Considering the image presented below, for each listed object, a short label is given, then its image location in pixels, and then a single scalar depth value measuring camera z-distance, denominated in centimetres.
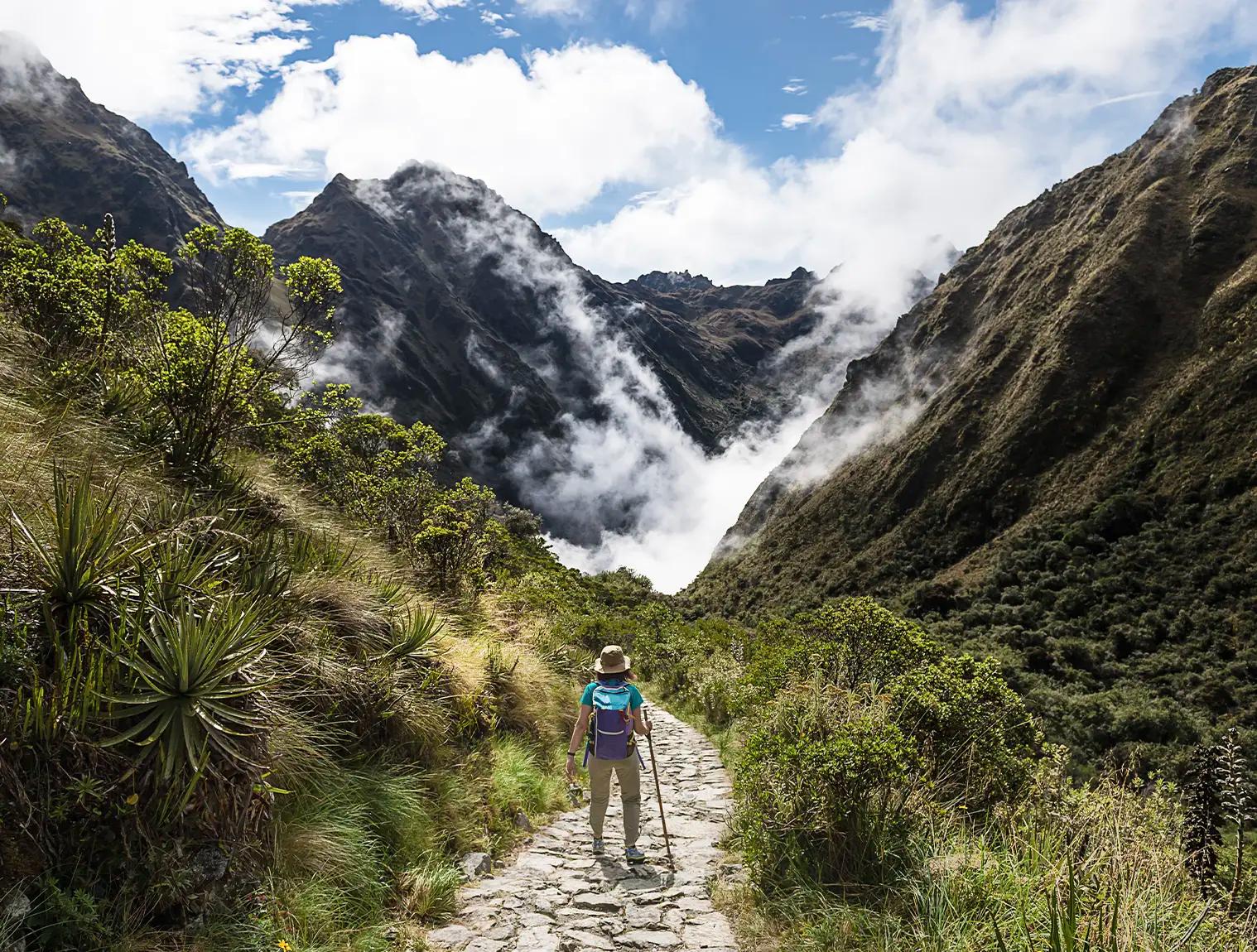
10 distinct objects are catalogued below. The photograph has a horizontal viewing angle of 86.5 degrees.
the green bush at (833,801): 463
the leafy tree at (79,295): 829
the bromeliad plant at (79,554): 342
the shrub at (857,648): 769
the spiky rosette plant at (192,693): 325
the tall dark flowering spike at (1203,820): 459
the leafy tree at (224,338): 680
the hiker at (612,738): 616
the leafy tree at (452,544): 1014
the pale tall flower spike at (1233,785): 415
